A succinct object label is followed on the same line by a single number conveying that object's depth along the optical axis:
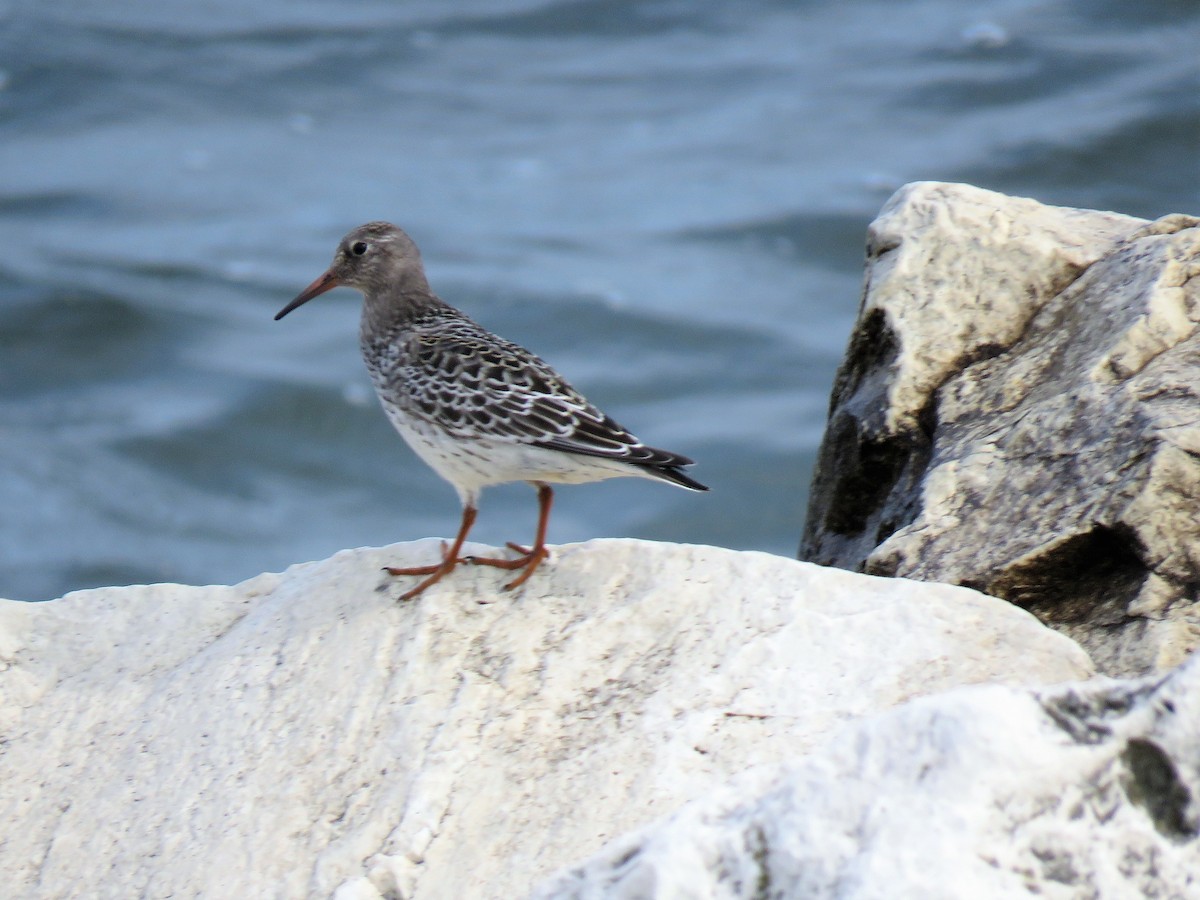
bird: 12.02
